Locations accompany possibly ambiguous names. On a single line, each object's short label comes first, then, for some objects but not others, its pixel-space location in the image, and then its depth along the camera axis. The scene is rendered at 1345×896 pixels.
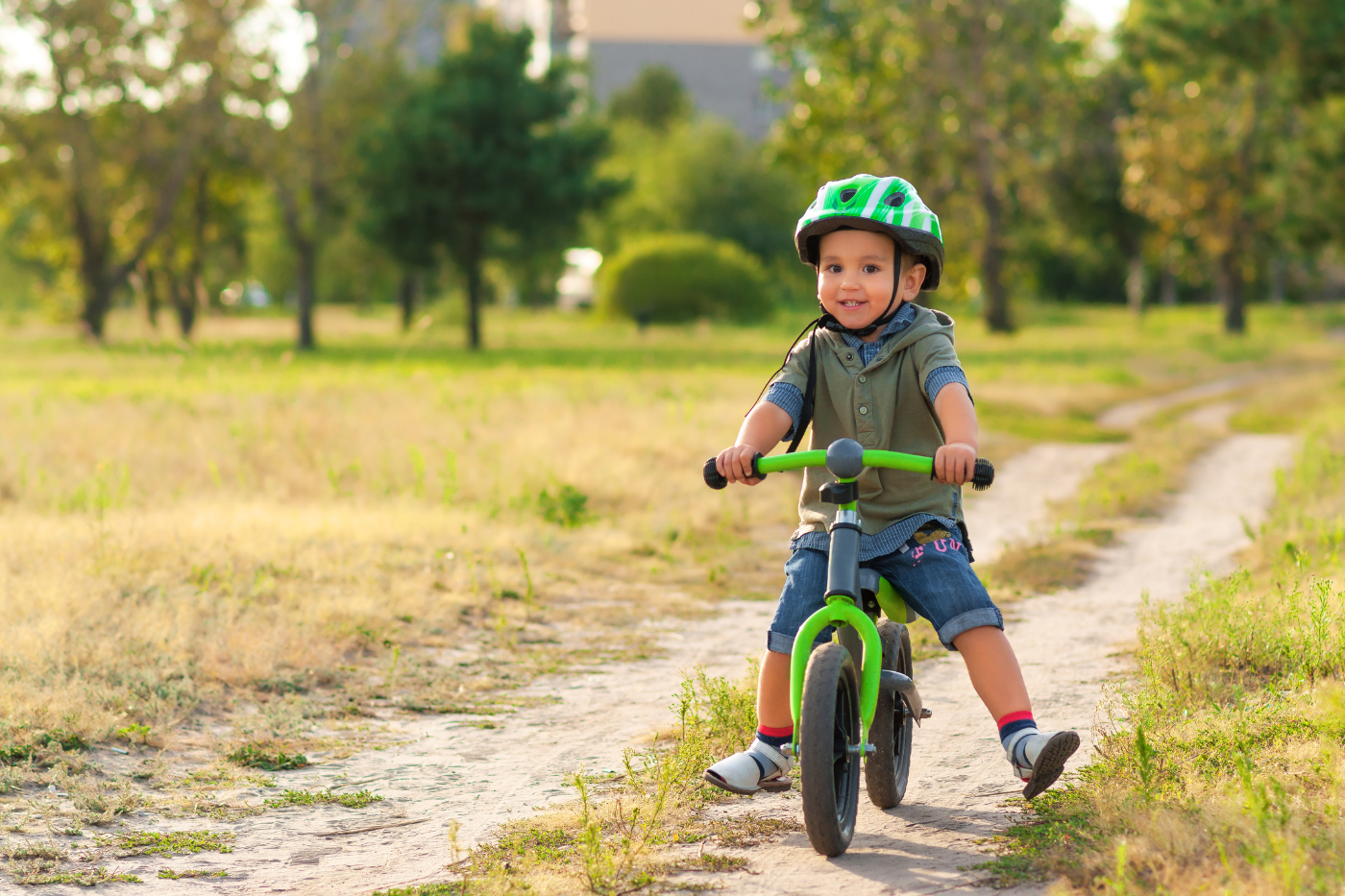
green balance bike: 3.39
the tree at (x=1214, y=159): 29.33
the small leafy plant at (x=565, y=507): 9.29
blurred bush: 39.28
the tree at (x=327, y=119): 31.25
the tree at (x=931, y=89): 29.45
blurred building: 94.88
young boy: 3.70
